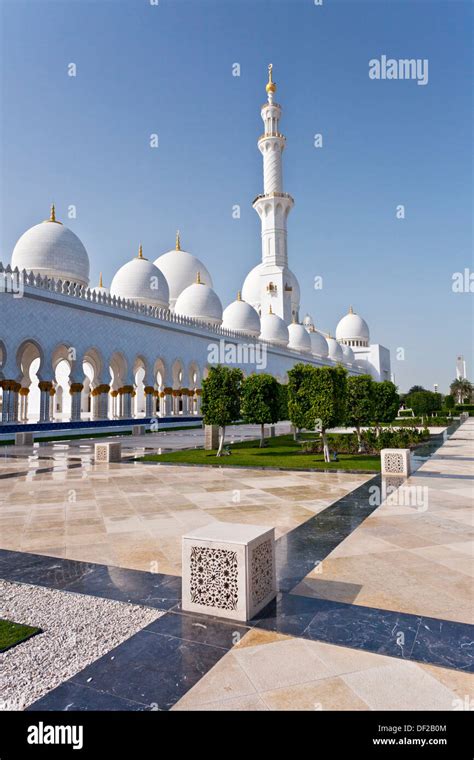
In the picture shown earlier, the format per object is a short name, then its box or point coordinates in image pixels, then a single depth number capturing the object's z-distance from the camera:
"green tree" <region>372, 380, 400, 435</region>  15.87
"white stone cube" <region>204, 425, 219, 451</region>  14.88
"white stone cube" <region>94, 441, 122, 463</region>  12.13
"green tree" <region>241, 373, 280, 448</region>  14.37
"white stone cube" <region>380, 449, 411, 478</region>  9.71
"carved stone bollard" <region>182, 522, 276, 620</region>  3.35
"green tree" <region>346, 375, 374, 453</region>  14.19
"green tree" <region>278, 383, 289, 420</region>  15.10
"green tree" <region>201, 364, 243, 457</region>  13.37
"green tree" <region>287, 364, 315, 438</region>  12.16
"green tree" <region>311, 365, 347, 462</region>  11.70
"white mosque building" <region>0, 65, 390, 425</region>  21.08
